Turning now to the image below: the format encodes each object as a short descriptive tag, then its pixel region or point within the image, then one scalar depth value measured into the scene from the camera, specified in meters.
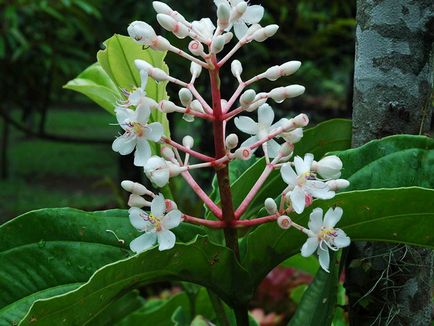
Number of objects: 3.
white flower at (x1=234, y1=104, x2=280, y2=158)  0.66
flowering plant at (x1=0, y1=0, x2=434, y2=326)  0.61
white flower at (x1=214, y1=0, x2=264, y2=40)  0.65
